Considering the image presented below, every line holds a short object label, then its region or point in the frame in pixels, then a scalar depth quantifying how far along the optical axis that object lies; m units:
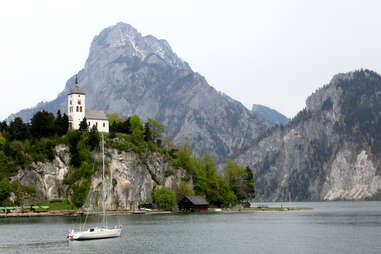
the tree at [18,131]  161.25
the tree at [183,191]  171.50
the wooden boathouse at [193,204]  165.88
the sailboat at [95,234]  77.75
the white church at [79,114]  169.38
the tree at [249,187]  193.88
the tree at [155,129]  189.12
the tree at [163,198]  162.88
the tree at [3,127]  165.29
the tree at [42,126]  163.88
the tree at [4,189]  144.12
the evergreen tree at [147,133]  181.88
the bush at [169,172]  175.75
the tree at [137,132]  172.75
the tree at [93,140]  159.38
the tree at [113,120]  188.88
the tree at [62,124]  165.62
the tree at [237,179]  191.50
